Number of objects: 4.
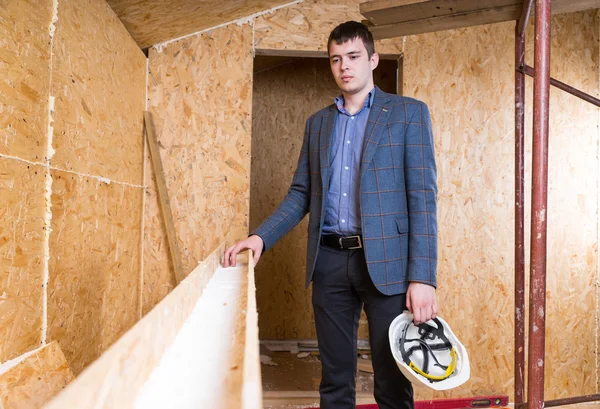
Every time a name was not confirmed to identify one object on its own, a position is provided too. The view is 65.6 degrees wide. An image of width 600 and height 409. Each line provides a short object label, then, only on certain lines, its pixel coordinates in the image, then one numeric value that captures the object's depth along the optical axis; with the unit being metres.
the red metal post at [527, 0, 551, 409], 1.53
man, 1.67
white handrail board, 0.64
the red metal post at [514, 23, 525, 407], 2.26
